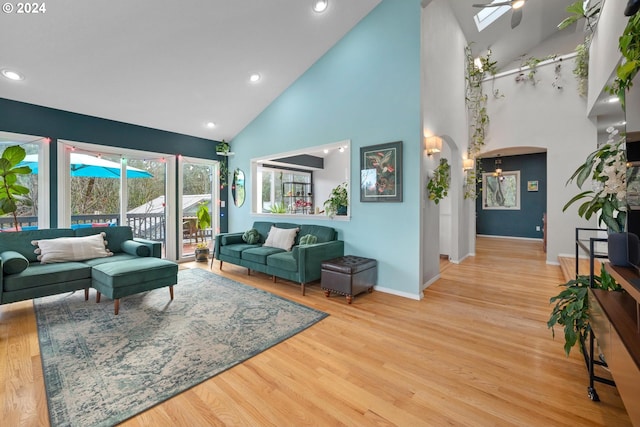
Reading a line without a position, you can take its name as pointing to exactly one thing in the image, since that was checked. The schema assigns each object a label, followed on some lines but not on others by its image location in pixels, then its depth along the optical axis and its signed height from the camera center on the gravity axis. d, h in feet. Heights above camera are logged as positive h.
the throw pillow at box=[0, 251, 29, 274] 9.05 -1.71
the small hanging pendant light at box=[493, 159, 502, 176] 27.73 +4.36
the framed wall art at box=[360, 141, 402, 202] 11.63 +1.72
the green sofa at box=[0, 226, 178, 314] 9.12 -2.11
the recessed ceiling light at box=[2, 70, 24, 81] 10.93 +5.60
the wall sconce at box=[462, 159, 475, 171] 19.05 +3.27
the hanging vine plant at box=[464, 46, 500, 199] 19.57 +7.54
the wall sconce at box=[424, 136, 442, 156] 11.94 +2.94
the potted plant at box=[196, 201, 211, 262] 18.35 -0.89
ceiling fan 11.80 +9.34
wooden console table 3.21 -1.68
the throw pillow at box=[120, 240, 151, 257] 12.31 -1.67
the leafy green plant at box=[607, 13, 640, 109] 4.08 +2.59
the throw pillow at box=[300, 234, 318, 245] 13.52 -1.41
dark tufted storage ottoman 10.80 -2.64
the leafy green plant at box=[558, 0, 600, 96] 16.20 +8.65
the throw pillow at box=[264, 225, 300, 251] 14.49 -1.42
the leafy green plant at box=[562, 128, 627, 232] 5.26 +0.57
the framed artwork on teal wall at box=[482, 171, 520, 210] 27.22 +2.09
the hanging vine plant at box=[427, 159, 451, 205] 12.26 +1.24
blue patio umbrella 13.29 +2.49
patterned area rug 5.58 -3.70
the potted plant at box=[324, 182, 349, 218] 13.99 +0.43
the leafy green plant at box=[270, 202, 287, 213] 18.27 +0.17
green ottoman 9.45 -2.35
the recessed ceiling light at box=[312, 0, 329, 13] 11.29 +8.62
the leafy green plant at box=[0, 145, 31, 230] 11.02 +1.47
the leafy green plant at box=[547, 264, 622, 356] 5.78 -2.09
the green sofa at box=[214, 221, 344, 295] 11.86 -2.04
